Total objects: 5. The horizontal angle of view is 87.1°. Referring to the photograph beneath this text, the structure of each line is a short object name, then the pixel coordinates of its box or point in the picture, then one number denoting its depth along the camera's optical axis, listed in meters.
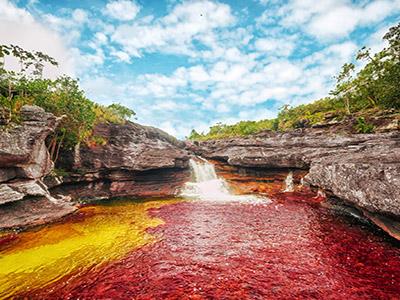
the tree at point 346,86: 34.07
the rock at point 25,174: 15.06
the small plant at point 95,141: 26.38
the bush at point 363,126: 25.02
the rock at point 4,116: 15.74
